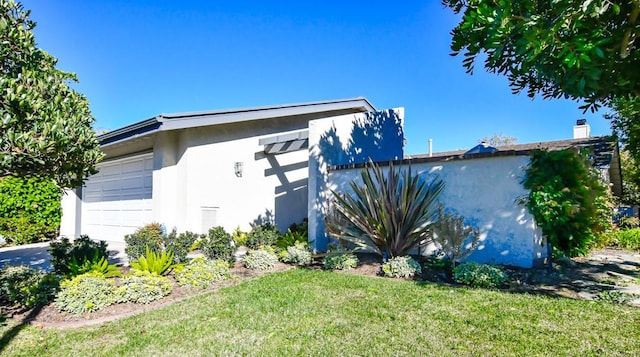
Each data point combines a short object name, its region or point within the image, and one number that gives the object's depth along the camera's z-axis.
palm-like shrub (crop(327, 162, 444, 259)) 7.60
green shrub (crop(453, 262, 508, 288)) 6.12
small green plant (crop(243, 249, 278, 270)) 8.12
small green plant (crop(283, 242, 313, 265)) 8.62
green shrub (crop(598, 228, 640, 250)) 10.84
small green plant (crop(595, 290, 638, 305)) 5.13
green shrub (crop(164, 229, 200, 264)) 7.87
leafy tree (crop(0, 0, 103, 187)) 3.88
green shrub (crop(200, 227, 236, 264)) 8.19
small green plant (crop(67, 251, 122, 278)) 6.50
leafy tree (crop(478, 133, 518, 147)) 46.19
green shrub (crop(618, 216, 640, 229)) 13.92
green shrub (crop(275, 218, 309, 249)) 9.42
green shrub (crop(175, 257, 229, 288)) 6.66
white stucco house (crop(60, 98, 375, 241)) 10.58
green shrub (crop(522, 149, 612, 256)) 6.30
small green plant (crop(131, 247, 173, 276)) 6.73
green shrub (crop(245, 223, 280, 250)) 9.46
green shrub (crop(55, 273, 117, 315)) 5.32
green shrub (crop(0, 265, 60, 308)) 5.56
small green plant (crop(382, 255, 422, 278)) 6.93
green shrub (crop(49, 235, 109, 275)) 7.03
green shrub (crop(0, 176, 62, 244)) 13.93
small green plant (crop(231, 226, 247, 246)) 10.13
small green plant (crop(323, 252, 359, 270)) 7.89
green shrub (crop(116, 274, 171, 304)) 5.73
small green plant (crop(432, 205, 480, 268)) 6.95
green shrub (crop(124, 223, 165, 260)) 7.84
